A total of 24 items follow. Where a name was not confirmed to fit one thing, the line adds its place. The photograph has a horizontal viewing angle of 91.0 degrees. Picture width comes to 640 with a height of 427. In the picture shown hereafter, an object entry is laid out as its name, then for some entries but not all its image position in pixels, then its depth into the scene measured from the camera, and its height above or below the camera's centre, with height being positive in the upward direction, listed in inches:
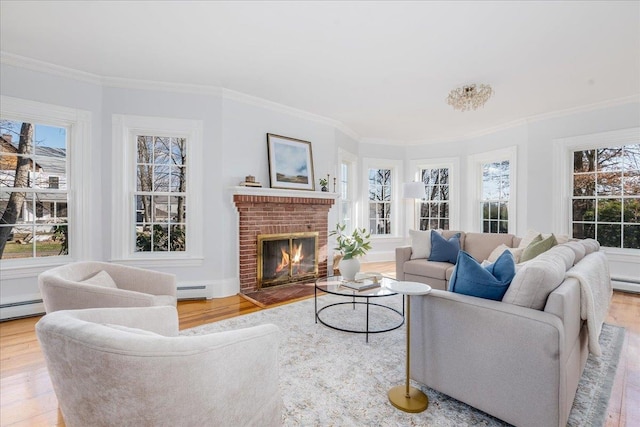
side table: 69.7 -43.1
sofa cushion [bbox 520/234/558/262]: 119.1 -13.1
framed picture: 175.8 +28.9
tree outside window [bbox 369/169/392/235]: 263.0 +9.7
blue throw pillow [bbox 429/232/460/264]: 160.2 -18.7
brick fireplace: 163.0 -2.9
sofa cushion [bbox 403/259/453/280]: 149.2 -27.6
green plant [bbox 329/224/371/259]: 116.3 -13.2
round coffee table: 105.2 -27.2
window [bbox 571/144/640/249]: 168.7 +9.6
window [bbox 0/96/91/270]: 127.9 +13.1
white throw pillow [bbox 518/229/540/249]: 141.2 -11.8
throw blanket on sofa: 70.6 -20.0
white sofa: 57.6 -27.5
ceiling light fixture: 141.3 +53.6
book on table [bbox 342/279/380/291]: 110.7 -26.1
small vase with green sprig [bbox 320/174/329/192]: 195.6 +17.7
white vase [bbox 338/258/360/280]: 118.7 -21.1
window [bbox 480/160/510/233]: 221.5 +11.2
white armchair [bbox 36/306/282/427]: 36.4 -20.0
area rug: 67.8 -43.8
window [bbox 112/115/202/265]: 149.3 +10.6
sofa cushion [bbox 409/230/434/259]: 170.2 -17.5
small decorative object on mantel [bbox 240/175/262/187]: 161.0 +15.3
